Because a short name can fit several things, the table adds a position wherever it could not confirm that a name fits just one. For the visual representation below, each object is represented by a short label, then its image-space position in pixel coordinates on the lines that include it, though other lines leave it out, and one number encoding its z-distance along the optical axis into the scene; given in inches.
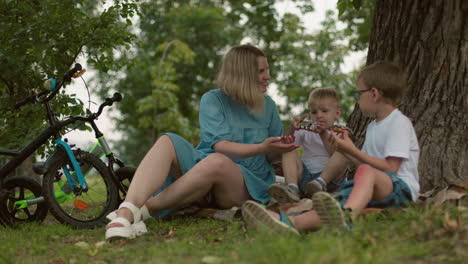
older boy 109.3
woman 135.3
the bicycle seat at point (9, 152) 165.3
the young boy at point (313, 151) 156.7
